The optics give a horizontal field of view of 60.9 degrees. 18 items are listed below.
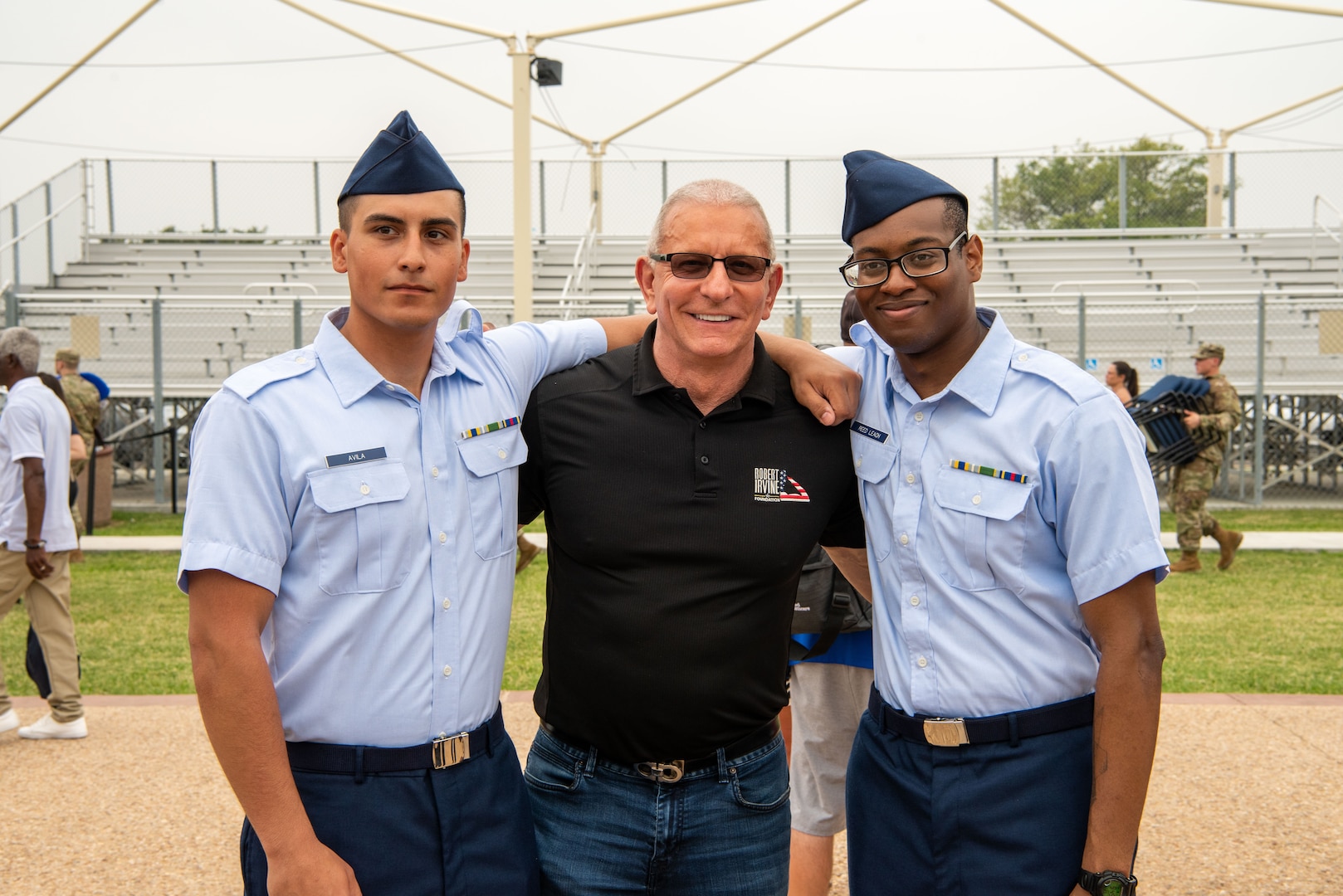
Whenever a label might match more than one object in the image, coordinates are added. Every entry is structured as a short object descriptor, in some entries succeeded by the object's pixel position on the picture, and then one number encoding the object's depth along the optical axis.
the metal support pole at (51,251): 21.19
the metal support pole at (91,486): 13.01
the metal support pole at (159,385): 15.51
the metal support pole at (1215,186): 23.17
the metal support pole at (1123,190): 22.31
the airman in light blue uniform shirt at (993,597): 2.26
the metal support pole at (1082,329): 15.66
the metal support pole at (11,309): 15.53
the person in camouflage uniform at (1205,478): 10.93
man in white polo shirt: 6.13
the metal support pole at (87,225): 22.83
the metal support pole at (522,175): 13.77
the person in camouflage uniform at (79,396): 12.03
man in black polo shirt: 2.50
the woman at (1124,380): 13.23
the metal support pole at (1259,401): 15.35
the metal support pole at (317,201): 22.20
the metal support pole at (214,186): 22.51
